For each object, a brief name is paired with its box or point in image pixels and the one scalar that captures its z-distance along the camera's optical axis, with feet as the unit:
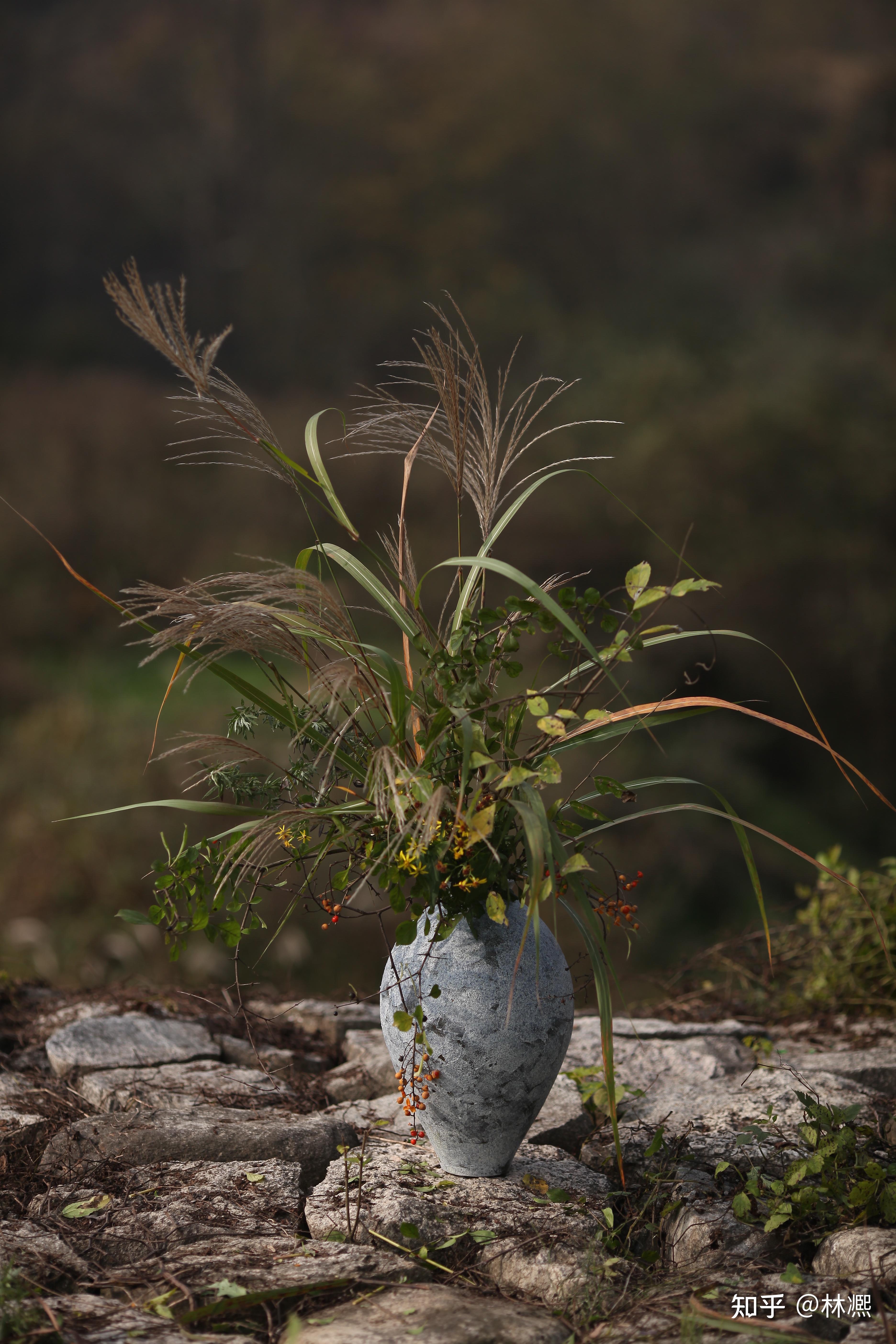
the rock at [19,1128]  11.23
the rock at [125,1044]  12.09
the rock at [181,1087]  11.69
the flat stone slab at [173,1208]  10.62
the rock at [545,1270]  10.41
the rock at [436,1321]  10.07
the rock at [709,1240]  10.63
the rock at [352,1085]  12.06
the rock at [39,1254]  10.42
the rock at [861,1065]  12.11
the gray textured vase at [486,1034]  10.70
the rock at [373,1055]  12.14
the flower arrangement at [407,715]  10.52
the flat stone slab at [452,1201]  10.63
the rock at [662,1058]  12.12
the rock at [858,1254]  10.45
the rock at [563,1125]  11.46
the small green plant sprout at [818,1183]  10.67
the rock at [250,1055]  12.43
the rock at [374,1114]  11.42
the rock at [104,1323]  10.05
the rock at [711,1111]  11.21
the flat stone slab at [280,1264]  10.36
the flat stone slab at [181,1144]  11.11
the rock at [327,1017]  12.97
